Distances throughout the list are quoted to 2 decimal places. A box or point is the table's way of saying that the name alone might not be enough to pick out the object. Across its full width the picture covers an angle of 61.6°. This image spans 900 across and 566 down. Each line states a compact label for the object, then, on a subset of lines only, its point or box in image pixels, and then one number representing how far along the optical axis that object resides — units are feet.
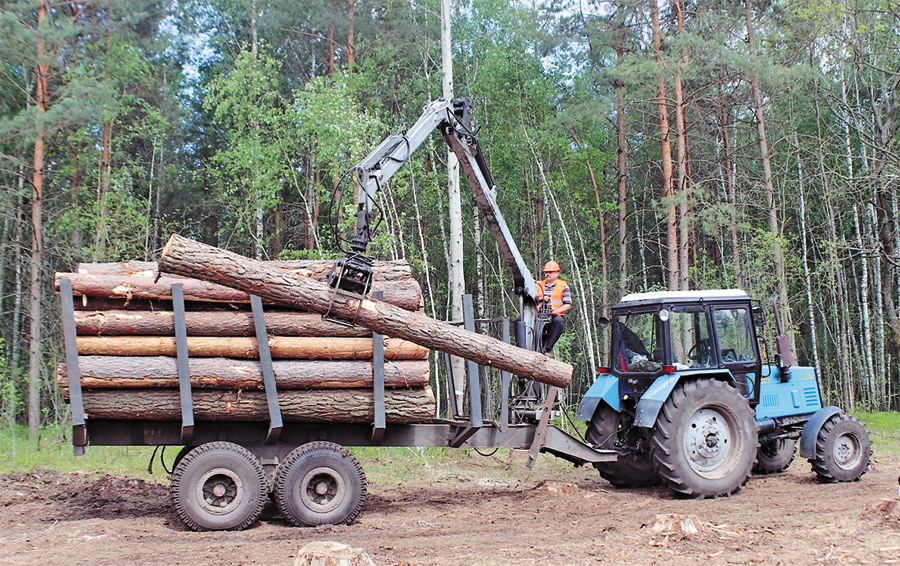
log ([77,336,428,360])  23.88
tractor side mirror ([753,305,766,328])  30.41
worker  30.14
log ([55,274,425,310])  24.00
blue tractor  28.02
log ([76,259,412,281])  24.81
